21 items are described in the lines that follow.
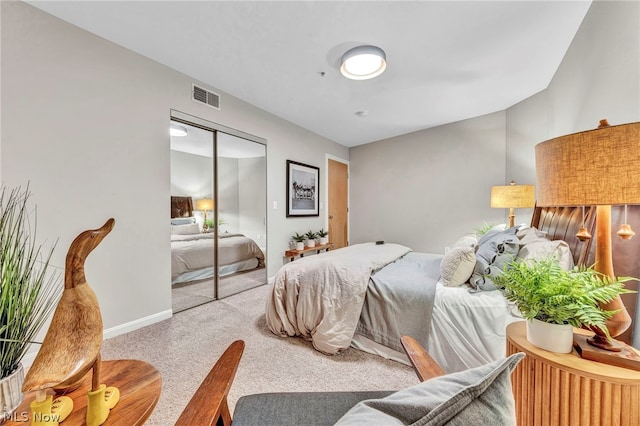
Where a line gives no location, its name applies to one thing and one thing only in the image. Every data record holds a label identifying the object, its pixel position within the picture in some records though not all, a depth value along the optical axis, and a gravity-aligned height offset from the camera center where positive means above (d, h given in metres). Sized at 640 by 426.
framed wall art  4.04 +0.34
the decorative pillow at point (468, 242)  2.46 -0.33
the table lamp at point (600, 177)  0.78 +0.11
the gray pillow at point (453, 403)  0.39 -0.32
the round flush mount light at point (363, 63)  2.20 +1.33
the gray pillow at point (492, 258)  1.64 -0.32
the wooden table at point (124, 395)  0.71 -0.58
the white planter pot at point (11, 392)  0.64 -0.47
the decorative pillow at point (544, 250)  1.39 -0.23
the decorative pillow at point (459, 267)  1.74 -0.39
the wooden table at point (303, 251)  3.89 -0.65
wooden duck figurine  0.62 -0.35
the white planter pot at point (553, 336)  0.91 -0.46
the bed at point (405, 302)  1.57 -0.65
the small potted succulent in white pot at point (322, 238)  4.48 -0.50
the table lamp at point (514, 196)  2.87 +0.16
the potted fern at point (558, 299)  0.85 -0.31
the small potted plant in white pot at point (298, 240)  4.00 -0.48
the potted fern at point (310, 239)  4.22 -0.49
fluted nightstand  0.78 -0.59
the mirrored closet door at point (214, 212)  2.72 -0.03
